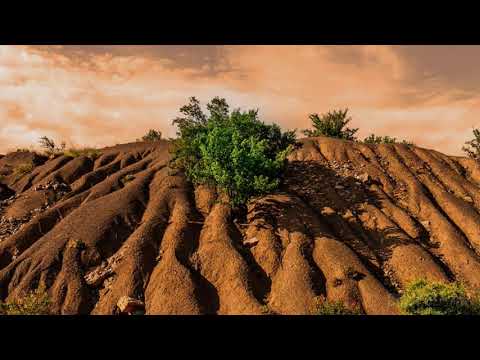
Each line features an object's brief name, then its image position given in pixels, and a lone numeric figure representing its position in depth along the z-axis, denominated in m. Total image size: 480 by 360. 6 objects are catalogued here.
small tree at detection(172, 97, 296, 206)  32.88
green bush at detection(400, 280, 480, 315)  22.64
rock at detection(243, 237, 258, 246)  32.03
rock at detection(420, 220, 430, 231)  37.64
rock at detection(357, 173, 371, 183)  42.08
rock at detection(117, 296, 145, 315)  26.22
